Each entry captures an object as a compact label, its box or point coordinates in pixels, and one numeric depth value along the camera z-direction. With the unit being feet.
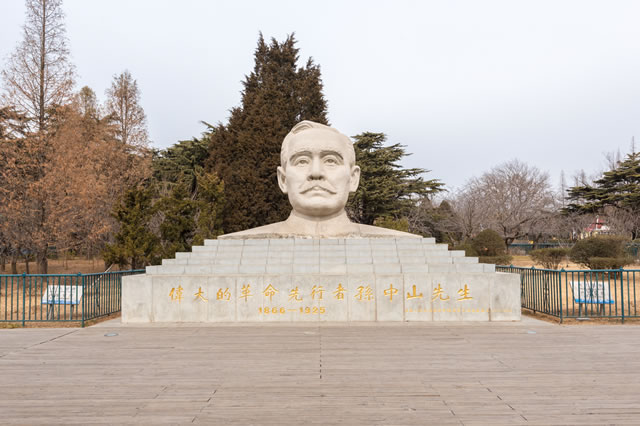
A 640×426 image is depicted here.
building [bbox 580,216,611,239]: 123.22
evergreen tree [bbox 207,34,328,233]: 70.64
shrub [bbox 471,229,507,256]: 77.33
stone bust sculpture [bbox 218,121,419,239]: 35.42
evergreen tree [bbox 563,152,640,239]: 112.47
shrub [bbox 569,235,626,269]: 64.54
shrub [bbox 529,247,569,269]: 79.15
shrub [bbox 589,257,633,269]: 61.36
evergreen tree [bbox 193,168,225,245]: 59.82
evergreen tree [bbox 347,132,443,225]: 95.76
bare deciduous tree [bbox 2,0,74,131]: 61.52
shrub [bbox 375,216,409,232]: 77.77
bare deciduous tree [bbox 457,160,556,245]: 117.60
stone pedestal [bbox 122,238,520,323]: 29.63
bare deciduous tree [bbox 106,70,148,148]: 90.74
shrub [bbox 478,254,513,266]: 74.02
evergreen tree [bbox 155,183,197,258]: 57.36
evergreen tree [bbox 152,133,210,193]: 97.56
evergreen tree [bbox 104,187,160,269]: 53.88
